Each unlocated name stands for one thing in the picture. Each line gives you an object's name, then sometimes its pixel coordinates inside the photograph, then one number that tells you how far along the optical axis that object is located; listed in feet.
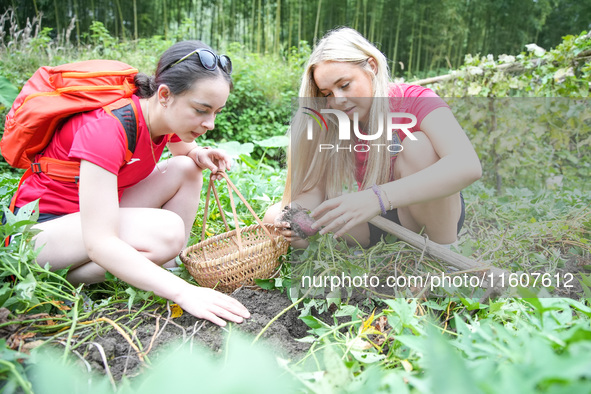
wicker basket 4.39
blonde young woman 3.77
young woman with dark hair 3.75
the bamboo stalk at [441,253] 3.82
